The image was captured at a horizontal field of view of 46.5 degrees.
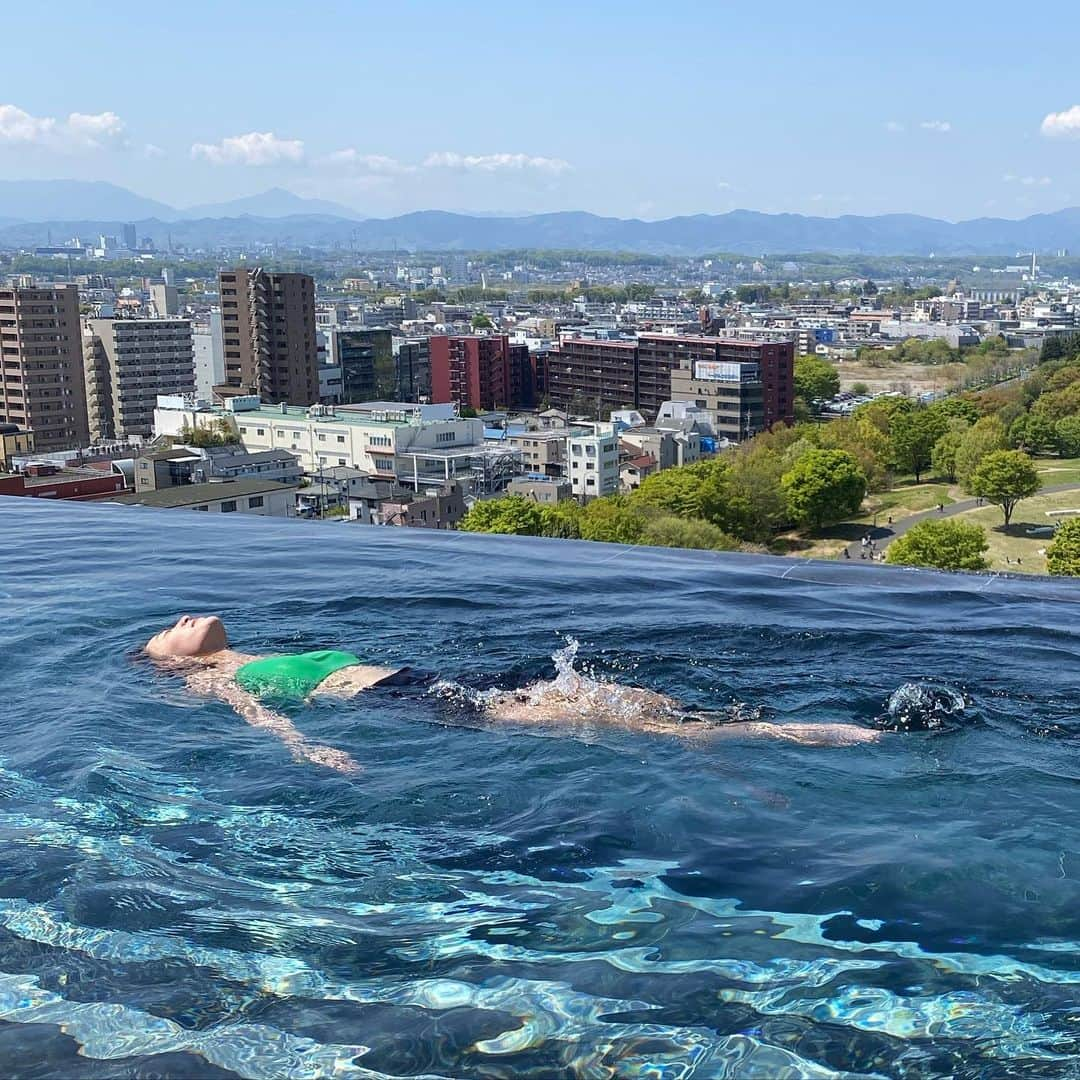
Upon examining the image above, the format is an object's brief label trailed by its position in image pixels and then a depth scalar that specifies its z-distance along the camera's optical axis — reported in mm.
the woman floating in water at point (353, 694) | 5035
